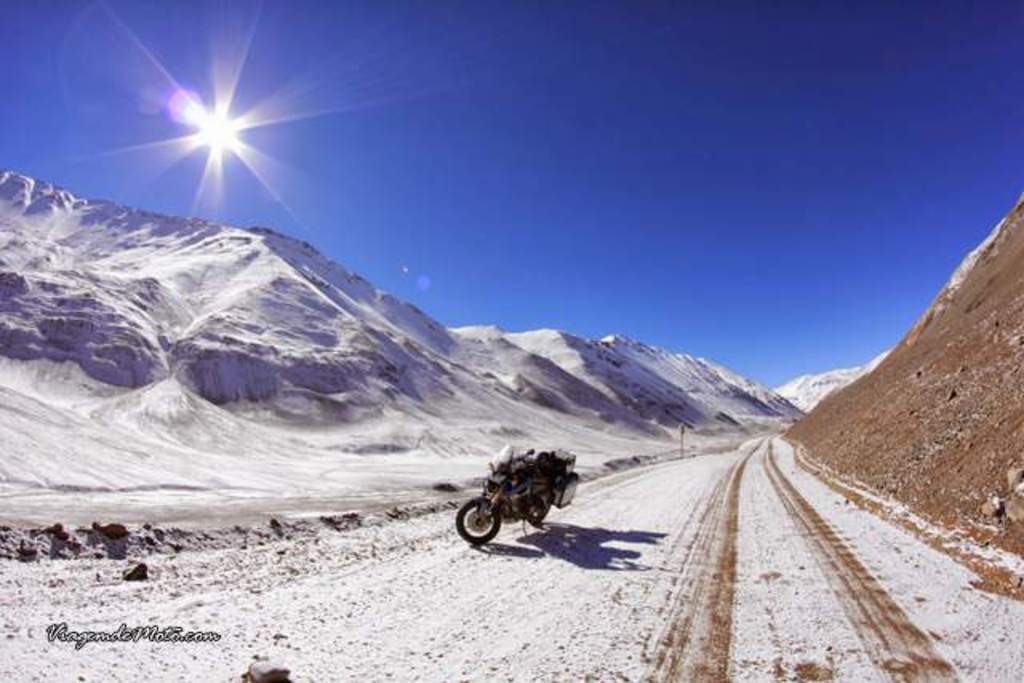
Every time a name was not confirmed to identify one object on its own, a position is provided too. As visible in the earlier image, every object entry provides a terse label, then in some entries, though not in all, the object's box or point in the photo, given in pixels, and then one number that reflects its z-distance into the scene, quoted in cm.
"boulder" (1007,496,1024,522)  1066
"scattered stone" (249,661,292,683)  536
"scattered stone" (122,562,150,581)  890
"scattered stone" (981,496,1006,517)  1129
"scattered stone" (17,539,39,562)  973
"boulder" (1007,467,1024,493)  1127
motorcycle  1255
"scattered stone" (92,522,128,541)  1123
